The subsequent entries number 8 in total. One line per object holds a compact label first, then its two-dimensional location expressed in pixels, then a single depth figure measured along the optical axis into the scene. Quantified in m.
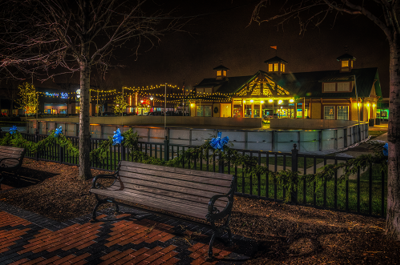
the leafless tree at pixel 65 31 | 7.21
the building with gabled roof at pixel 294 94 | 38.31
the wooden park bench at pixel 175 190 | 4.09
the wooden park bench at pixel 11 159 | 7.50
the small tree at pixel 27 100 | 51.41
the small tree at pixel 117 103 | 64.59
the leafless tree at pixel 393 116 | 3.70
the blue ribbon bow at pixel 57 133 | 10.36
